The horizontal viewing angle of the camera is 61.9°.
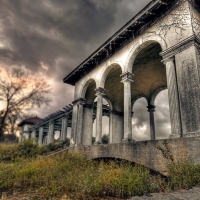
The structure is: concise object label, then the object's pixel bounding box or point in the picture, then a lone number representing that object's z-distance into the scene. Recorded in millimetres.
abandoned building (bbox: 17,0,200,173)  6336
